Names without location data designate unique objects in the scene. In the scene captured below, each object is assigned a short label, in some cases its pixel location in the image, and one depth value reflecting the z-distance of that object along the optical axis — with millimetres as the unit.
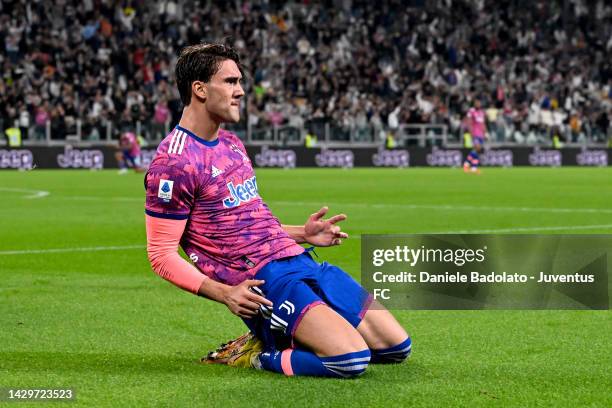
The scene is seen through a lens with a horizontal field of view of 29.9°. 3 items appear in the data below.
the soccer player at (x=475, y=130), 37062
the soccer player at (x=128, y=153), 35031
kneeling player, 5891
